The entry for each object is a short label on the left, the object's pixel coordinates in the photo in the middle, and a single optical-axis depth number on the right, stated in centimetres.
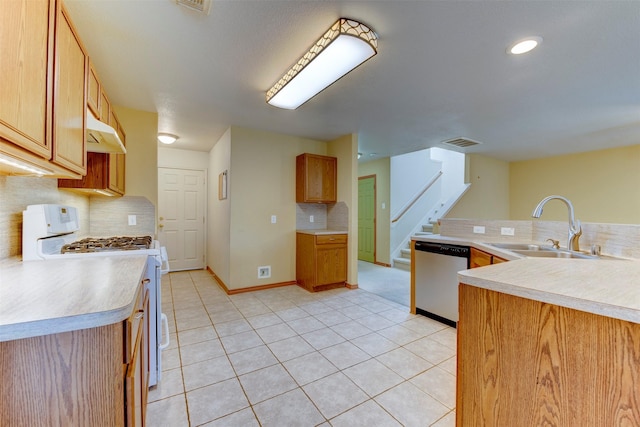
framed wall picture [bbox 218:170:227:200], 403
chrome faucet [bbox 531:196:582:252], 200
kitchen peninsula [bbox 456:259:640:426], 77
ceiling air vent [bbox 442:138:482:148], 453
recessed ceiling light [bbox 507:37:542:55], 186
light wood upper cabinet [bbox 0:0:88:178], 87
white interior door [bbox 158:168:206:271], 491
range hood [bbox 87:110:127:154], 162
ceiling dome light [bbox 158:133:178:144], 411
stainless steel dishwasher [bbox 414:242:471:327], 266
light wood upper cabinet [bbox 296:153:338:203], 408
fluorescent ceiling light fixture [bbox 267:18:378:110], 170
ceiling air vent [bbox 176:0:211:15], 151
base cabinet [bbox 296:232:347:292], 383
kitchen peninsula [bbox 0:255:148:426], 73
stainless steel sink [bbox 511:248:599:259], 195
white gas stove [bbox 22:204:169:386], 159
